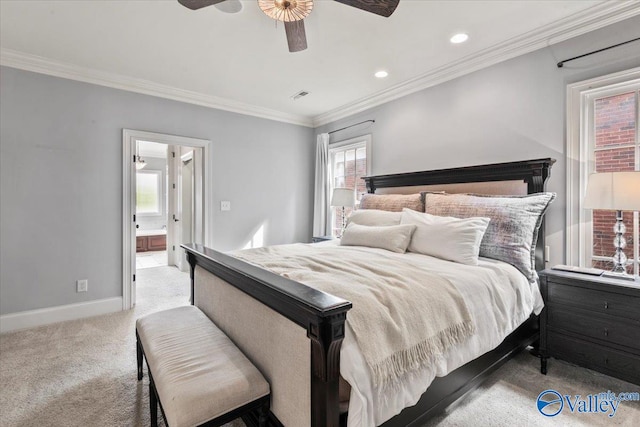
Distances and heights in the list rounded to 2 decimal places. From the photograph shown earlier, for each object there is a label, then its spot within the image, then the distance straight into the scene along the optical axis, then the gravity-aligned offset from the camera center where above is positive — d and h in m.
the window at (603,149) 2.20 +0.48
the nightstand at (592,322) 1.82 -0.74
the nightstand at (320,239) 4.02 -0.37
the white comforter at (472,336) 1.07 -0.60
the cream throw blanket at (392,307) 1.15 -0.42
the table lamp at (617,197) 1.87 +0.10
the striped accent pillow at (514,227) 2.13 -0.11
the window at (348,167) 4.29 +0.70
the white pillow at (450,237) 2.10 -0.19
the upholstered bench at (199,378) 1.16 -0.71
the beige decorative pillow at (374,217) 2.84 -0.05
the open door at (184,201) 4.27 +0.19
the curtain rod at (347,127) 4.11 +1.28
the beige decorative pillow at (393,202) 3.00 +0.11
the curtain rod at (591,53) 2.16 +1.23
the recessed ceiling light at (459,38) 2.58 +1.54
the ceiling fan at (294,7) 1.68 +1.24
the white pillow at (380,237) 2.46 -0.22
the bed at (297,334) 1.05 -0.57
